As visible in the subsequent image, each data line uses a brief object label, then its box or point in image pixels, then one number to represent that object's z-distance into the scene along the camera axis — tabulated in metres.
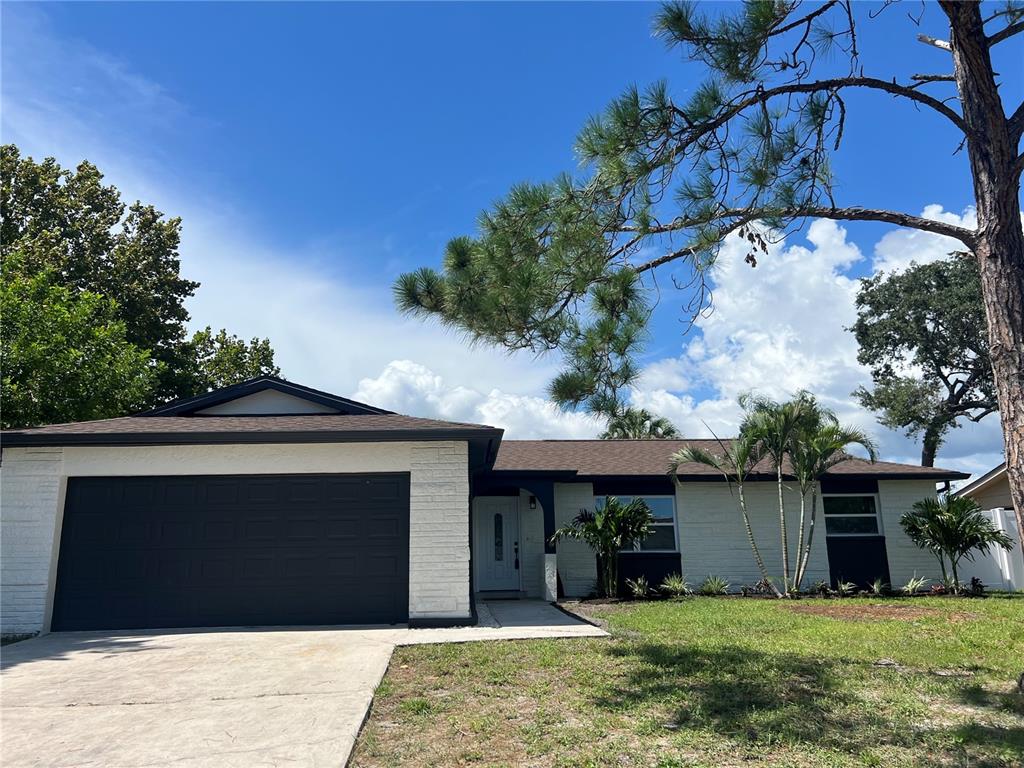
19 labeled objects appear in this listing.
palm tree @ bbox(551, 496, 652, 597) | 13.87
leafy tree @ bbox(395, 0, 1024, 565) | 5.66
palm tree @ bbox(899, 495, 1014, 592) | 14.12
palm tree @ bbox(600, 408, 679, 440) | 28.48
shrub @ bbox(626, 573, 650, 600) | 13.77
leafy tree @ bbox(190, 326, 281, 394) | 26.56
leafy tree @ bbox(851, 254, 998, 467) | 27.72
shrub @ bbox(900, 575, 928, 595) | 14.33
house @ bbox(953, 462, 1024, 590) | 15.16
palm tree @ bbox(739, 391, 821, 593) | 13.80
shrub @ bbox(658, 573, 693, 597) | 14.16
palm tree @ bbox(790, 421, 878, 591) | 13.61
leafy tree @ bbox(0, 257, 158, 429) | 16.02
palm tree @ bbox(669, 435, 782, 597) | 14.06
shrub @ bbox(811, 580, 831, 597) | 14.02
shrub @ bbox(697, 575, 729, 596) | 14.38
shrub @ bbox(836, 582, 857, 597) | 14.10
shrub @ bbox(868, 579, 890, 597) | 14.24
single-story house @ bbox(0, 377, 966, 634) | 10.06
